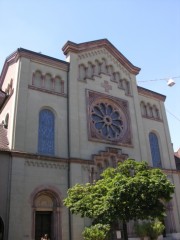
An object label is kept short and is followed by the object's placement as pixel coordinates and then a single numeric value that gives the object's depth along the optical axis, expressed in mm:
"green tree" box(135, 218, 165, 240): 19078
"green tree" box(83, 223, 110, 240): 15836
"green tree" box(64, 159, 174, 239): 13922
